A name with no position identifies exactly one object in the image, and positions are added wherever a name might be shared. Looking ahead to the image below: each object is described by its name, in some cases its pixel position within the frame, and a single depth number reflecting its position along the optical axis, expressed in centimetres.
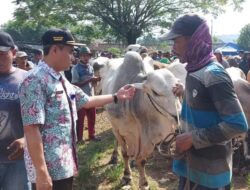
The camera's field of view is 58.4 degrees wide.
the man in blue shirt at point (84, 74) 419
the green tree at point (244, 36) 3623
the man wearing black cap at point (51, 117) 143
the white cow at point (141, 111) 248
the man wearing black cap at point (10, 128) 177
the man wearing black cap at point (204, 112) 130
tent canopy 1477
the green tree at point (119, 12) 1215
